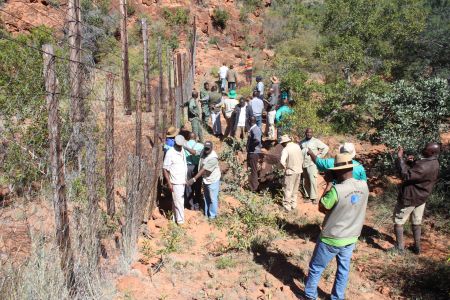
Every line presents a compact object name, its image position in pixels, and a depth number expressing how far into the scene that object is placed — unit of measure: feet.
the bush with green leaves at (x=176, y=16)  75.82
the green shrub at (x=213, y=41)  77.77
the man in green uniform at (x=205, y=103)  35.24
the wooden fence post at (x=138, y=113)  19.56
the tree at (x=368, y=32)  50.44
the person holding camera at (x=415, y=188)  17.69
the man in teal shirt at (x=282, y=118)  33.63
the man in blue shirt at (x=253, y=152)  26.26
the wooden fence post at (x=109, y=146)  16.51
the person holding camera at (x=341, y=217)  13.34
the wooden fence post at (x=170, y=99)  28.14
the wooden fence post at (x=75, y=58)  14.06
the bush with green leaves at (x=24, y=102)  19.15
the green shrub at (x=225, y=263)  17.58
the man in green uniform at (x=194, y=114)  31.27
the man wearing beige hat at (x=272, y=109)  34.63
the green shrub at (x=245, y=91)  50.20
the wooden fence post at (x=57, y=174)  9.89
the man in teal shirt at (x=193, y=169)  23.35
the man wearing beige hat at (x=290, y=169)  23.30
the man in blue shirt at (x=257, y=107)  31.89
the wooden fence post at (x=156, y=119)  22.19
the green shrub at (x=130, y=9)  73.82
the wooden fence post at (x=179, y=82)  32.52
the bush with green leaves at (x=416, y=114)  28.04
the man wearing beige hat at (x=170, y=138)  22.87
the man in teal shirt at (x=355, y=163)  16.37
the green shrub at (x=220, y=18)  79.90
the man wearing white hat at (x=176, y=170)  20.45
